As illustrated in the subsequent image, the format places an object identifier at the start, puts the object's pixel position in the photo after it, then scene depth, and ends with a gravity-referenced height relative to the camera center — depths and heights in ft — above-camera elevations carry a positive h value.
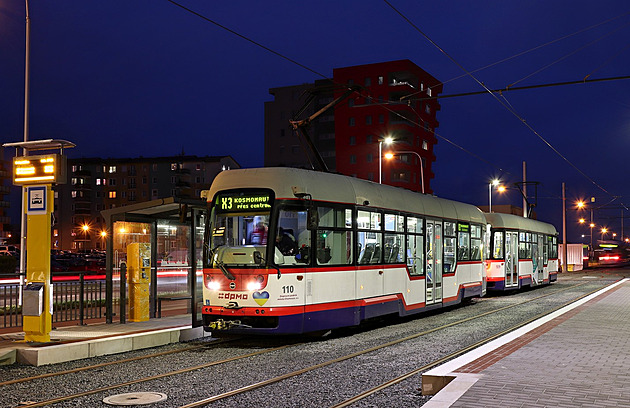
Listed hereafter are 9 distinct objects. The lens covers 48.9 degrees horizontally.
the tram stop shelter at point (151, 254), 51.65 -0.79
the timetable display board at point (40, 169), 42.80 +4.75
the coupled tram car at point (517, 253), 98.27 -1.53
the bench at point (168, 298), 54.85 -4.23
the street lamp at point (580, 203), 223.55 +13.00
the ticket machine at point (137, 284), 53.47 -3.07
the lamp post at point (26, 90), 67.21 +15.92
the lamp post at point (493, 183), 162.50 +14.47
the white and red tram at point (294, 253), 42.73 -0.55
